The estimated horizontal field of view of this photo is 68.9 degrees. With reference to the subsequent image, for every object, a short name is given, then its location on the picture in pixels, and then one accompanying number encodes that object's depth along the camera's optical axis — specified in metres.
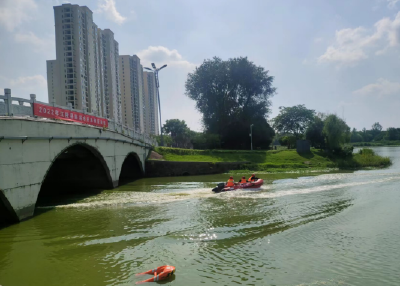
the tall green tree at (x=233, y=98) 47.78
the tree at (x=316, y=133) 45.72
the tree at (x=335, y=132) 39.38
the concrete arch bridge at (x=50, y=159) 10.59
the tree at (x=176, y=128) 69.85
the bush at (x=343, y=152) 38.50
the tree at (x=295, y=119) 64.94
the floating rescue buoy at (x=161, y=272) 6.31
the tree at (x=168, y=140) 52.26
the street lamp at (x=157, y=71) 28.30
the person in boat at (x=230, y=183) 18.12
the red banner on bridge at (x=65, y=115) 12.63
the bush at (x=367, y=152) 38.00
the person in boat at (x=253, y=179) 19.08
